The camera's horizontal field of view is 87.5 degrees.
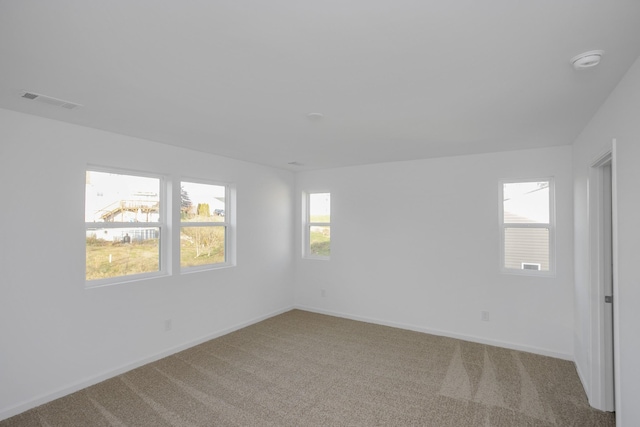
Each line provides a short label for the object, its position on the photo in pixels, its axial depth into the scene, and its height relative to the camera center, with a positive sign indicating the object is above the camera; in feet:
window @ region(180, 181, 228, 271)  13.93 -0.34
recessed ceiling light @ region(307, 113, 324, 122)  9.10 +2.83
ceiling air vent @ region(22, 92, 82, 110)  7.78 +2.84
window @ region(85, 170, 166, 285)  10.98 -0.29
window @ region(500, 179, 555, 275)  13.19 -0.28
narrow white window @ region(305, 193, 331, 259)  18.83 -0.43
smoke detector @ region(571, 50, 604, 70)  5.68 +2.82
